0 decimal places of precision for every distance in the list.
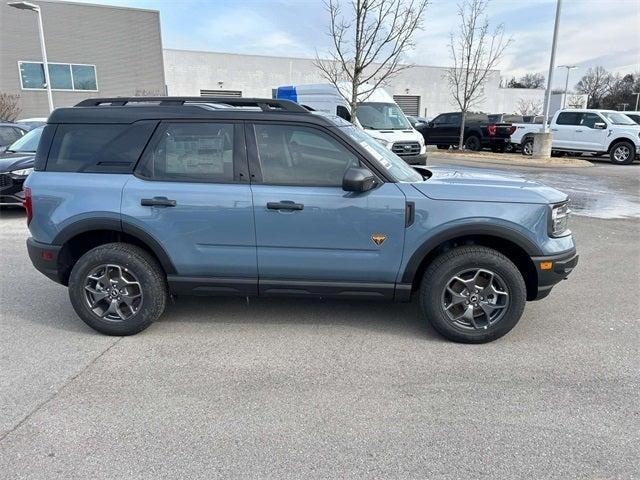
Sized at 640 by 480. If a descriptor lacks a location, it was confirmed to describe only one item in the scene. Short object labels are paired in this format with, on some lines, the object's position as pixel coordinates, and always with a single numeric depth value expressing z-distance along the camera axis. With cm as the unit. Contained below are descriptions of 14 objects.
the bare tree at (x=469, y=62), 2228
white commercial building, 4200
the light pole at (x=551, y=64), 1739
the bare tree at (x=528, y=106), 5512
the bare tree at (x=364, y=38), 1218
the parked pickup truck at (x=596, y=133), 1731
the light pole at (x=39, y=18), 1774
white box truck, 1285
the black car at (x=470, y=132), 2212
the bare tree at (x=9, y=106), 2736
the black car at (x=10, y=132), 1127
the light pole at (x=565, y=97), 4803
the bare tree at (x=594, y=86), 7527
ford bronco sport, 365
